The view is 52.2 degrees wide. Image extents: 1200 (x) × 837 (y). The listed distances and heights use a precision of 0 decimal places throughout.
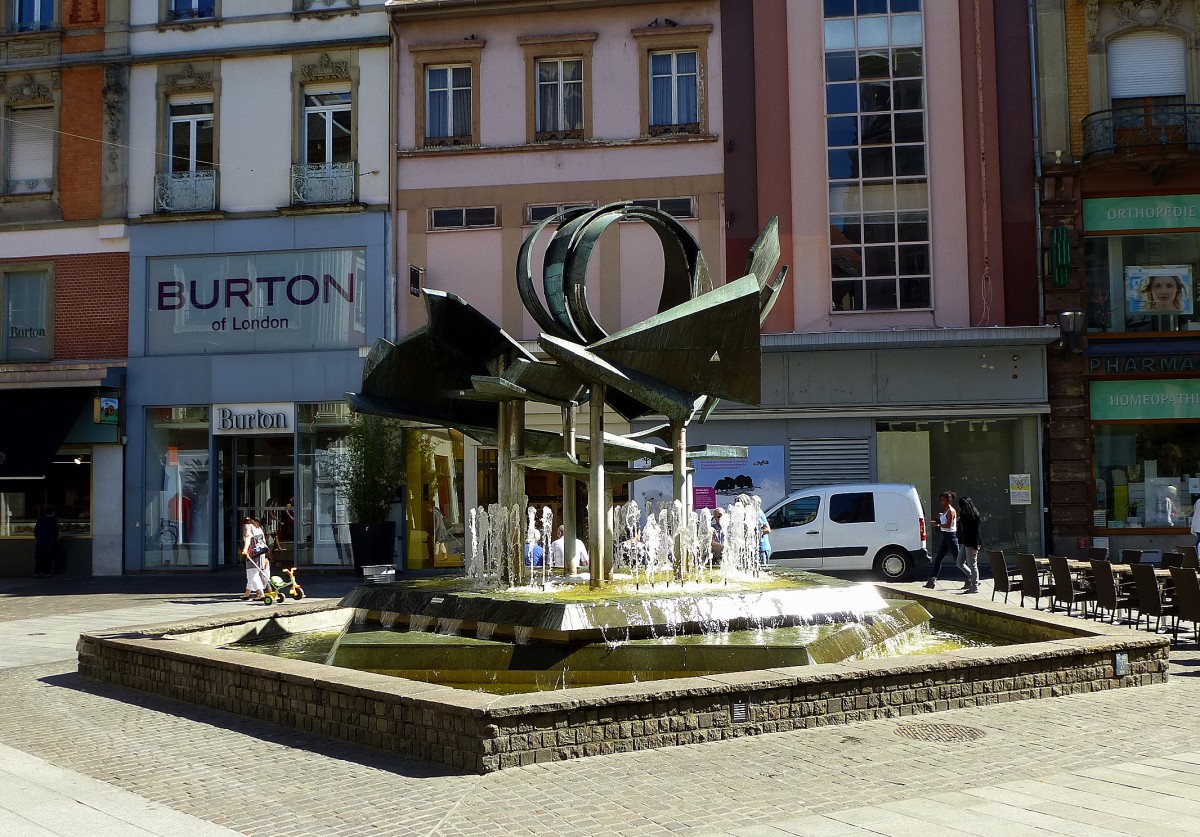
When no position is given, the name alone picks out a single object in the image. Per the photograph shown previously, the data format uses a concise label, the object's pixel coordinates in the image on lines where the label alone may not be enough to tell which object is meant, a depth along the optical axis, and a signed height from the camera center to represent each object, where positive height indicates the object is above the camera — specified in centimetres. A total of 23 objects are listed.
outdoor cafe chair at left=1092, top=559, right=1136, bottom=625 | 1309 -120
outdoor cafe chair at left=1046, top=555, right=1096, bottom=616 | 1396 -126
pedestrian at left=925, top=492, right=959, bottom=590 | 2061 -69
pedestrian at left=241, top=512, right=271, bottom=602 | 1905 -99
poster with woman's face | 2494 +383
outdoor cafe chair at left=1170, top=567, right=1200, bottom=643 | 1155 -110
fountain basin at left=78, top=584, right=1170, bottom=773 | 732 -142
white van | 2173 -89
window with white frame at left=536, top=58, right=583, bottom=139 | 2634 +840
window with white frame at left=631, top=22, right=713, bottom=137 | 2591 +870
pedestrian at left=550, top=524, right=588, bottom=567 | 1944 -103
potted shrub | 2394 +13
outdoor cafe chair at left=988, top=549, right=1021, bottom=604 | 1553 -117
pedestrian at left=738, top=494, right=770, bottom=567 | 1681 -72
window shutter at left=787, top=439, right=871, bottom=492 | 2512 +46
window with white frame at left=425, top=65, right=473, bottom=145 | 2672 +843
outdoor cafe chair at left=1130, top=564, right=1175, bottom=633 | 1224 -118
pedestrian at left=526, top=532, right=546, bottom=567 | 1781 -97
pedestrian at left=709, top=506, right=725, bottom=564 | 2047 -97
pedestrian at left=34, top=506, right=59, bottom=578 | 2628 -99
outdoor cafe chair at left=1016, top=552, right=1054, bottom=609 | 1494 -122
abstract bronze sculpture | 1147 +122
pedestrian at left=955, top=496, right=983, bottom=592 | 1920 -98
